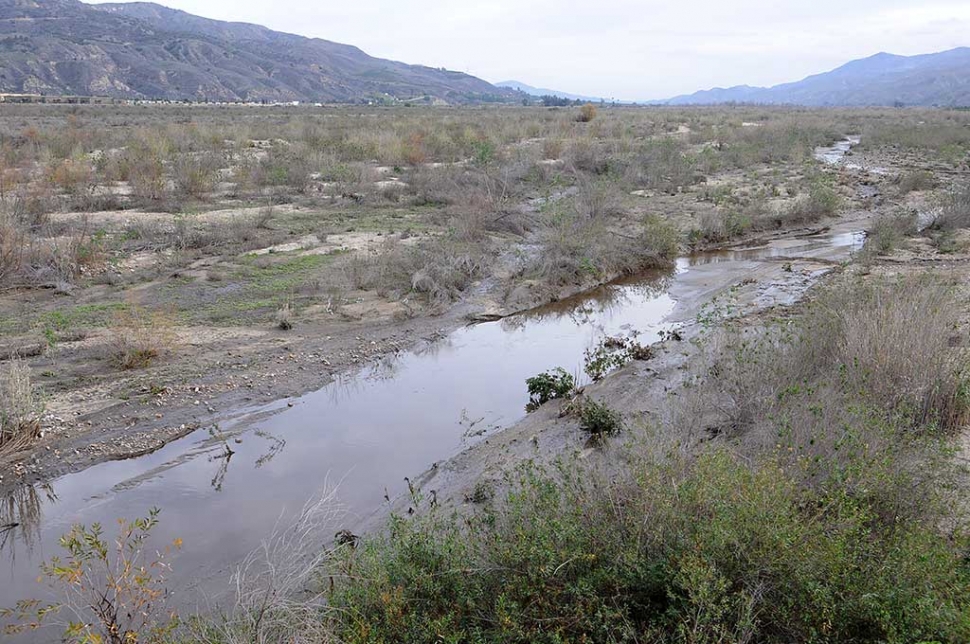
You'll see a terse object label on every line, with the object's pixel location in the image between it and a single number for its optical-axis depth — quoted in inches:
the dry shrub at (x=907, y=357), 225.6
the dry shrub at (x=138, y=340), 334.6
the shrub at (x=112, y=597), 132.5
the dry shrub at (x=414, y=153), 940.0
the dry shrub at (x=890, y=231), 550.6
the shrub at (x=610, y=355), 352.8
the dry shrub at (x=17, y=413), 258.1
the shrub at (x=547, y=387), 328.8
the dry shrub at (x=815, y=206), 726.5
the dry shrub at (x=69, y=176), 670.5
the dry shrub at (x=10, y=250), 428.8
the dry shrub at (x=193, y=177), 700.7
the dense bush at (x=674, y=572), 125.5
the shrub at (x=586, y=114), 1685.7
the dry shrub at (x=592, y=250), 523.8
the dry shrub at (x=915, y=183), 843.3
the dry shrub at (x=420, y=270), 474.6
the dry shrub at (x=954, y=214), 613.3
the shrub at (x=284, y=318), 398.3
